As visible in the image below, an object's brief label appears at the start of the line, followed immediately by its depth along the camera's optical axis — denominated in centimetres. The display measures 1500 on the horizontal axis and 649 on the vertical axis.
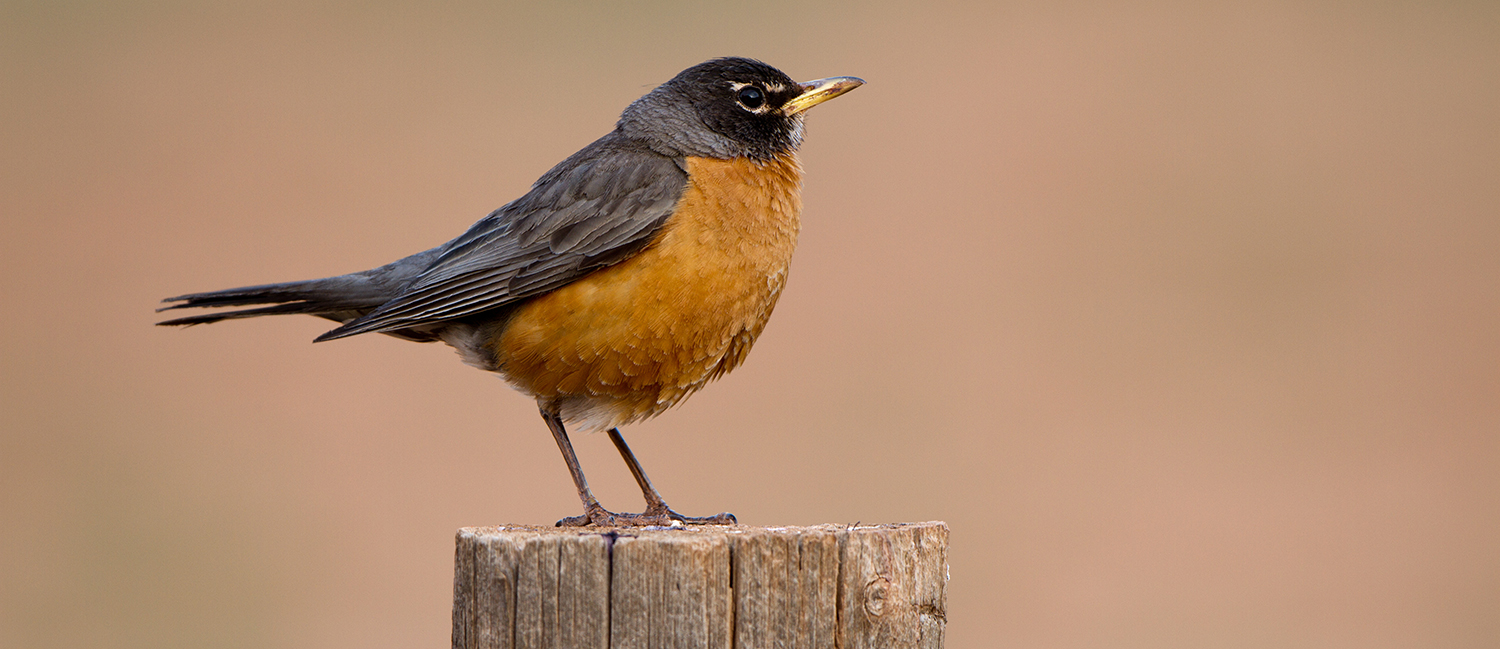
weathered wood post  619
